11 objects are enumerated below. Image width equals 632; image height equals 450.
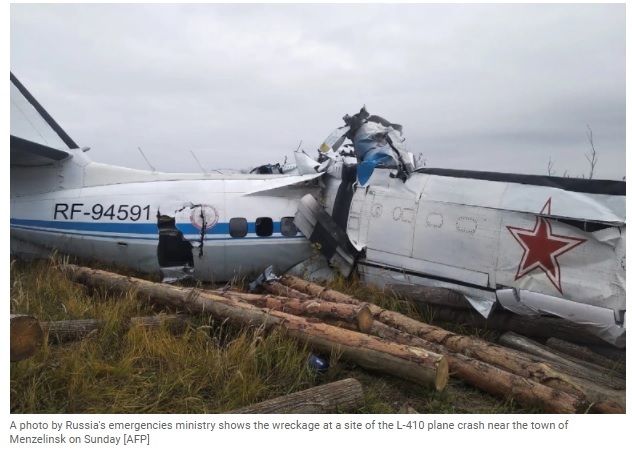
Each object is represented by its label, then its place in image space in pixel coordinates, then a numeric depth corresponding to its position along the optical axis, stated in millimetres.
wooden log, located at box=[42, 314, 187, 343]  6090
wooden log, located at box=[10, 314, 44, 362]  4223
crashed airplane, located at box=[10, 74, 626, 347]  6543
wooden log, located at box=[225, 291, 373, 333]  5943
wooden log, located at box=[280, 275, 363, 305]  7312
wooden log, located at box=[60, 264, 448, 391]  4996
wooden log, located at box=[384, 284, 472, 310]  7391
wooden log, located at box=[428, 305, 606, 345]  6871
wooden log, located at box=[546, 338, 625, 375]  6391
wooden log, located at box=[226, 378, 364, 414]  4348
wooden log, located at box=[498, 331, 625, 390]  5695
